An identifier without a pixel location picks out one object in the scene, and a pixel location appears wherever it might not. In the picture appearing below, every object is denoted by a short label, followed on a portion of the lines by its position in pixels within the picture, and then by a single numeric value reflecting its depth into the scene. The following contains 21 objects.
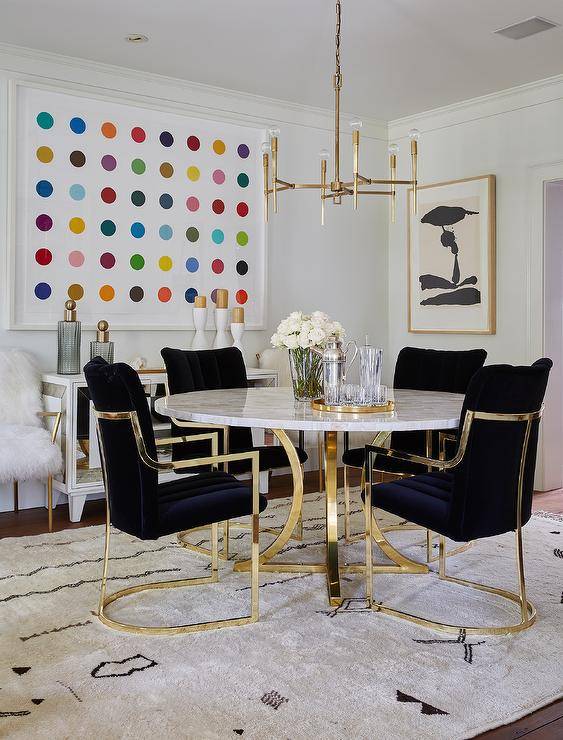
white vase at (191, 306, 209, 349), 4.98
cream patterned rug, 2.10
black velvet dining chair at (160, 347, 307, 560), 3.67
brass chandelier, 3.27
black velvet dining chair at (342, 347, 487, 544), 3.68
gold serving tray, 2.96
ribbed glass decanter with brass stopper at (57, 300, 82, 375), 4.34
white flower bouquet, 3.28
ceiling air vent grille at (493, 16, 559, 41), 4.00
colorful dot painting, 4.46
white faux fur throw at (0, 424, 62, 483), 3.85
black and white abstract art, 5.33
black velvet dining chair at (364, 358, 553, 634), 2.60
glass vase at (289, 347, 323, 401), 3.34
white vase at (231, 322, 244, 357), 5.07
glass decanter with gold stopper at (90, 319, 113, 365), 4.48
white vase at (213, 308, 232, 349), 5.09
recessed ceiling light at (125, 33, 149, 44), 4.20
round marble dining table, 2.72
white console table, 4.18
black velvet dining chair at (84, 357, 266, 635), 2.63
